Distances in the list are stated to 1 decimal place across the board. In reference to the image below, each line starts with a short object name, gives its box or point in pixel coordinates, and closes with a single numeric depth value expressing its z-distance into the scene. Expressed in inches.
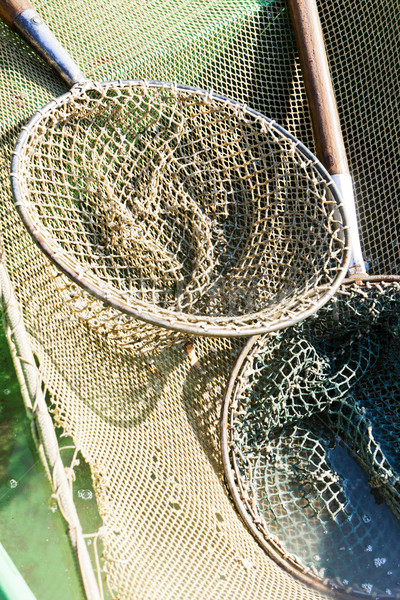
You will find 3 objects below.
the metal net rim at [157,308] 51.3
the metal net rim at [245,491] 55.9
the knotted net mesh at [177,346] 54.6
